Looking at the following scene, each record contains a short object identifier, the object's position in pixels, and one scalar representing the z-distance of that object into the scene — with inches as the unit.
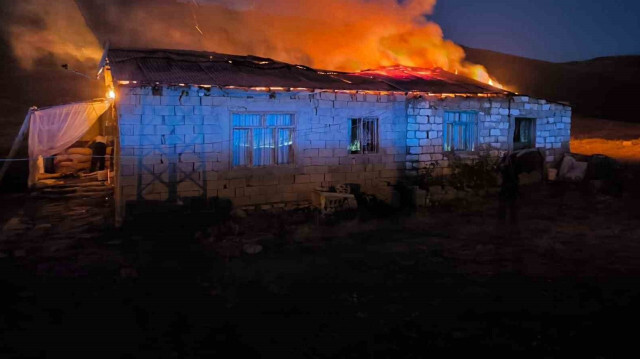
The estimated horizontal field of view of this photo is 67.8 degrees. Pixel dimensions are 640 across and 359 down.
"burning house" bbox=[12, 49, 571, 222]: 415.2
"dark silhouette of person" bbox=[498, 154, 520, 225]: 469.1
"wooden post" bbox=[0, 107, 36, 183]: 490.4
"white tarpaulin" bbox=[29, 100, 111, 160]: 488.1
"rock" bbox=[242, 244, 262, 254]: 336.8
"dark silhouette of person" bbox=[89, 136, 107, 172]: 717.3
